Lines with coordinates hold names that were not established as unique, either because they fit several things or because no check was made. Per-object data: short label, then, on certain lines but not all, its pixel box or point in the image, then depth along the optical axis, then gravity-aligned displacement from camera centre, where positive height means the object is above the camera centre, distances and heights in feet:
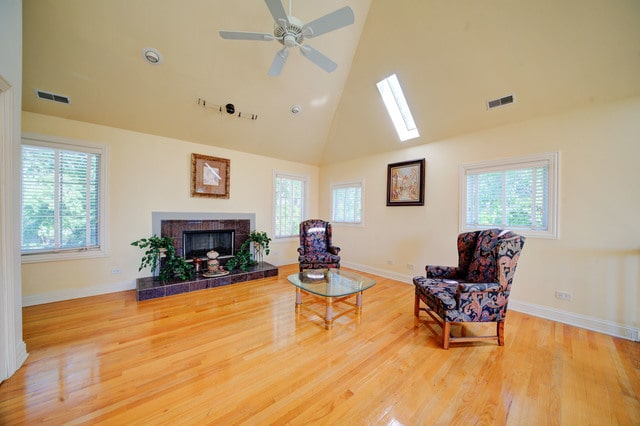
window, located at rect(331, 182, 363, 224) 17.22 +0.75
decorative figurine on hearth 13.23 -3.02
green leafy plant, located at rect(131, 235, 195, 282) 12.02 -2.66
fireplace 13.07 -1.14
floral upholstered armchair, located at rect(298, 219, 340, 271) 13.28 -2.31
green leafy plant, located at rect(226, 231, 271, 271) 14.56 -2.79
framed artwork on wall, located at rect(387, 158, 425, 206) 13.53 +1.82
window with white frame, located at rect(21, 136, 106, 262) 9.95 +0.54
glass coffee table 8.43 -3.04
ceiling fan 6.44 +5.63
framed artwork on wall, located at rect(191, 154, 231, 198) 13.87 +2.23
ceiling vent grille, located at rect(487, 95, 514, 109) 9.70 +4.88
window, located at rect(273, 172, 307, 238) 17.75 +0.65
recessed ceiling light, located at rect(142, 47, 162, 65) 9.06 +6.35
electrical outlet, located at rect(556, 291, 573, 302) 9.10 -3.37
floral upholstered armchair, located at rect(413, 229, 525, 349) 7.29 -2.74
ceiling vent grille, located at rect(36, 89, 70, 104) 9.44 +4.84
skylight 12.41 +6.14
